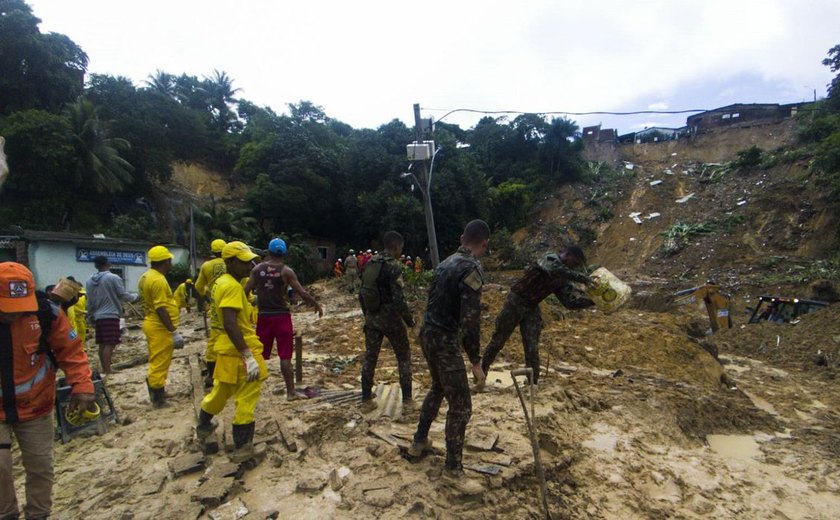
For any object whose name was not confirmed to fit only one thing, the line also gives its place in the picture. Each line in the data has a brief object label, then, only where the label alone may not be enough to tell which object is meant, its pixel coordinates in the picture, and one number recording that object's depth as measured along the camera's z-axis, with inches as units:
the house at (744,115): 1417.3
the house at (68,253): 655.8
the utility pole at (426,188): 443.7
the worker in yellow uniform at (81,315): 256.7
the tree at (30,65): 856.9
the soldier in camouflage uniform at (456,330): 126.1
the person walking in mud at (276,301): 191.5
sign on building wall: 710.5
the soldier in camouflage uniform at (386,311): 179.6
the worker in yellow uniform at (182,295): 325.4
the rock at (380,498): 121.0
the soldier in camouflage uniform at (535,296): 202.0
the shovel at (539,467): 121.7
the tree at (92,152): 872.3
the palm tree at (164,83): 1335.0
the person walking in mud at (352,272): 640.4
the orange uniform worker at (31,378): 102.0
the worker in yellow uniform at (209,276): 208.4
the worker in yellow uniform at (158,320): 191.6
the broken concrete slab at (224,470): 131.3
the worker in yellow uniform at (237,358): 137.7
